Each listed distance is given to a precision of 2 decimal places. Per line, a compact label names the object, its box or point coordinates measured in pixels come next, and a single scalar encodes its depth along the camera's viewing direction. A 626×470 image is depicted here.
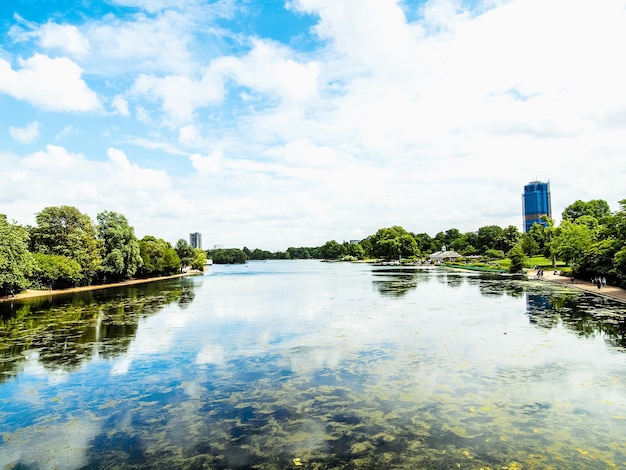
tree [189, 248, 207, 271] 97.04
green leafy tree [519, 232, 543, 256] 87.31
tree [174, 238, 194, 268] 92.19
